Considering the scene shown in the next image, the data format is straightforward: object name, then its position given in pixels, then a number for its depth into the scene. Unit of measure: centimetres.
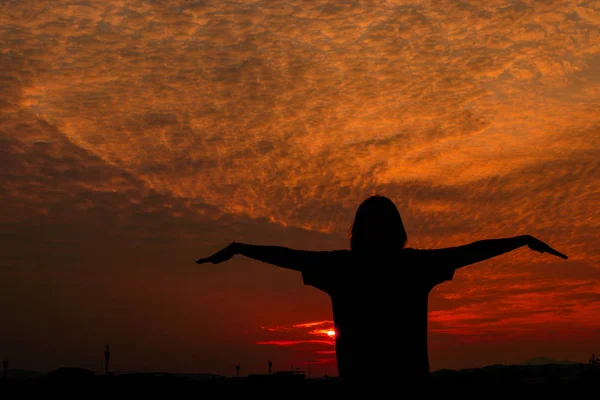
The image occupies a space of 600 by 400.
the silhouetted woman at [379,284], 486
